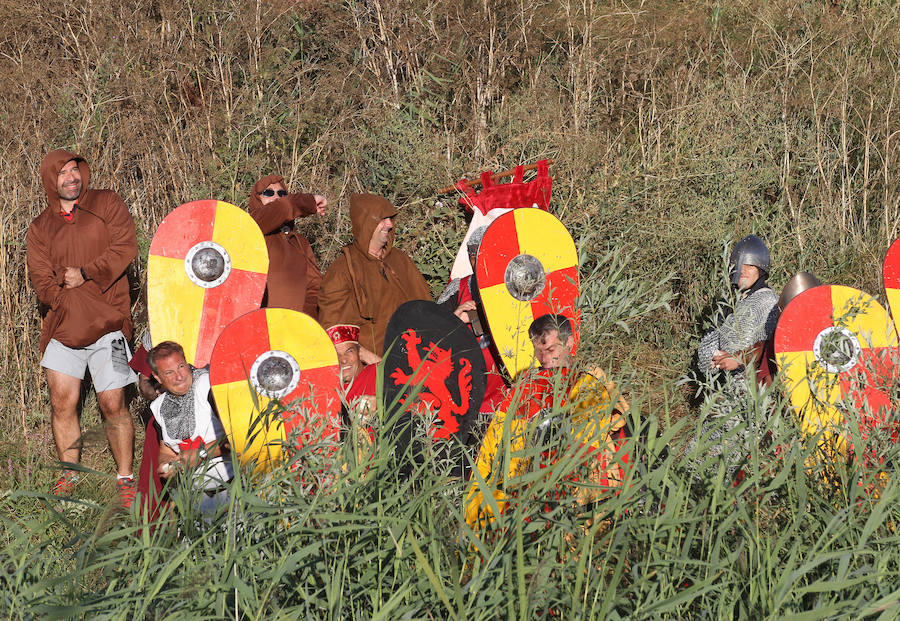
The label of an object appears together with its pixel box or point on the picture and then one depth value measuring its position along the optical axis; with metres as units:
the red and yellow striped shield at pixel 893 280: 9.20
